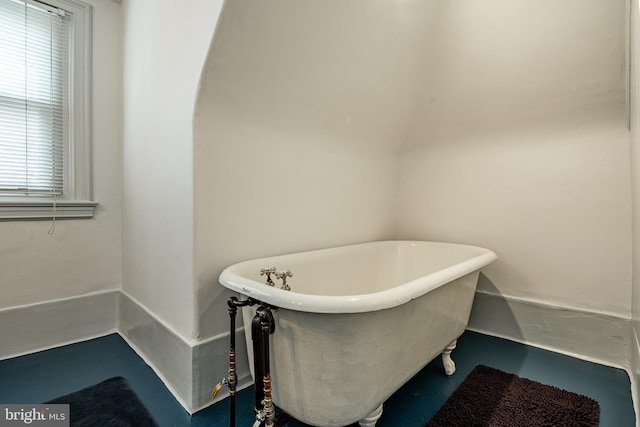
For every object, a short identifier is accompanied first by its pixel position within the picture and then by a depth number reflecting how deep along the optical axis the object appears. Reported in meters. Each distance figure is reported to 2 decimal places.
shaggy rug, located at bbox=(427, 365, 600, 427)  1.18
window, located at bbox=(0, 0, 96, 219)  1.65
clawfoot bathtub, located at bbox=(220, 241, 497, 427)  0.90
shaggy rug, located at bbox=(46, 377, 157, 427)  1.14
